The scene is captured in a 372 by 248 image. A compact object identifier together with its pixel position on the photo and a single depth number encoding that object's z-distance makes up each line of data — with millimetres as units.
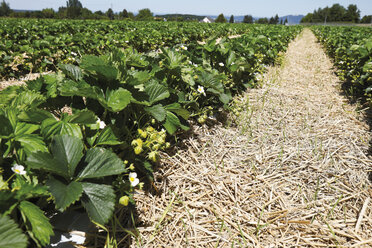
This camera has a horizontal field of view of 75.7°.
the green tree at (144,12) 73944
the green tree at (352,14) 78688
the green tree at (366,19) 77156
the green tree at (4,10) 67750
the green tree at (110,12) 67188
